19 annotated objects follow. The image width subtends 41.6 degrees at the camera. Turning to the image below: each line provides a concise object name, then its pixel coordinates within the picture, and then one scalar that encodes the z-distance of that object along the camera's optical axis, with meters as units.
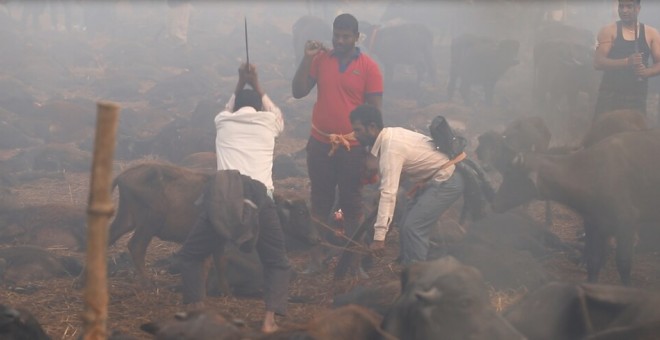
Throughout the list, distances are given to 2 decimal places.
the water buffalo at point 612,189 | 8.66
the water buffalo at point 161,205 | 8.84
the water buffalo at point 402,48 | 24.59
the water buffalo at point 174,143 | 15.66
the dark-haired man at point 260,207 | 7.49
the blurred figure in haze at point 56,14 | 35.79
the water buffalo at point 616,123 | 10.12
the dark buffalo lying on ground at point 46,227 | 10.30
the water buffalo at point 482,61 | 21.00
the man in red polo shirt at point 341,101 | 9.04
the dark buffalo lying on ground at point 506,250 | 8.80
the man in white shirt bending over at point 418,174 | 7.95
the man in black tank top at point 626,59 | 10.58
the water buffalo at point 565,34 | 23.90
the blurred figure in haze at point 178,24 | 32.12
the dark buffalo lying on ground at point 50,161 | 14.82
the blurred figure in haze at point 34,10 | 34.31
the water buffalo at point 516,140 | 12.26
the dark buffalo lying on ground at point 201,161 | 13.80
